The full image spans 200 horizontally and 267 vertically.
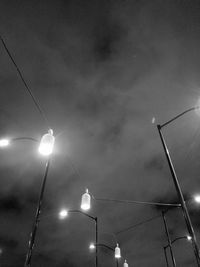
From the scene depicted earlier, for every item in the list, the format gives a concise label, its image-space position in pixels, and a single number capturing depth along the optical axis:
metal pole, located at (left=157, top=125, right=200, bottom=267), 5.52
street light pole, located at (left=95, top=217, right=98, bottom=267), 16.60
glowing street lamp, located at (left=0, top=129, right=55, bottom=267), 6.84
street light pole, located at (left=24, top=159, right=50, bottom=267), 6.10
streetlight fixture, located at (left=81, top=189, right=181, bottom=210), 11.72
